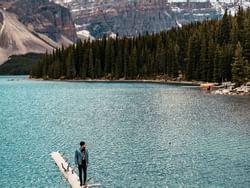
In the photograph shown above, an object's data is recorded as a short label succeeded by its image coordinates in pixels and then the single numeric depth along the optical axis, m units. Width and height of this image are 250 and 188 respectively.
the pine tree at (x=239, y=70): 139.38
